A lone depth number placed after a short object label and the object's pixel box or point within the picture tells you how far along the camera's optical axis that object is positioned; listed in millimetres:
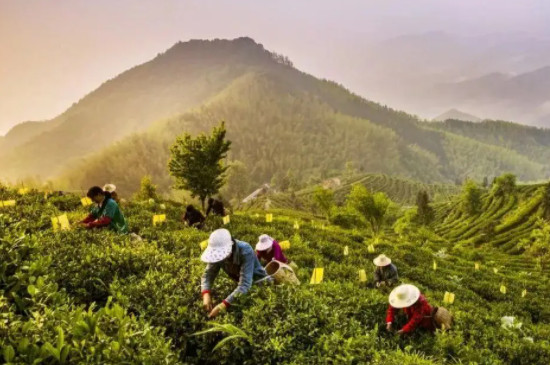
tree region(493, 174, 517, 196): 111262
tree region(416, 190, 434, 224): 106750
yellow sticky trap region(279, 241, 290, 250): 13097
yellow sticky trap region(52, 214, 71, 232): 10699
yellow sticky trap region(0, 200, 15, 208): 14555
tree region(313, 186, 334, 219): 78688
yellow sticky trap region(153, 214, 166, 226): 15023
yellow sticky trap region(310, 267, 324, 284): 8562
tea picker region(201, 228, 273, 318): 6367
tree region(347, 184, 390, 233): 63688
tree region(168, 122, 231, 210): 32969
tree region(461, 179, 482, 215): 111875
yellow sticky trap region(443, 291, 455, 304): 10377
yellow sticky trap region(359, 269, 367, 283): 11453
